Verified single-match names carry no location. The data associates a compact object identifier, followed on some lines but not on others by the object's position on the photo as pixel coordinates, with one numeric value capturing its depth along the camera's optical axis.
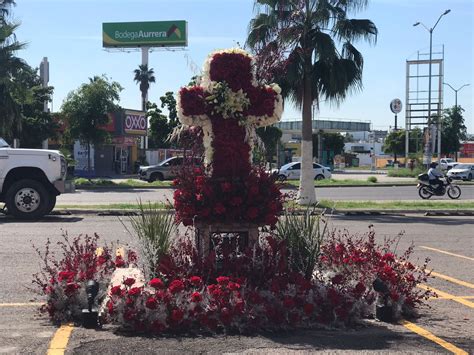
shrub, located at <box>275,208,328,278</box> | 6.87
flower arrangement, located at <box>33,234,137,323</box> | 6.18
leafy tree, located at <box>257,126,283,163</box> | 37.66
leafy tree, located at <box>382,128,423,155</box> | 78.86
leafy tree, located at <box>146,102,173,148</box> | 52.66
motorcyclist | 24.61
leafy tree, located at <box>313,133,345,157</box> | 93.19
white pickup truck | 15.14
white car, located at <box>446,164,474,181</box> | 44.25
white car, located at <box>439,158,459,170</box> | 61.40
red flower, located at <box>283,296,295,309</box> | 5.89
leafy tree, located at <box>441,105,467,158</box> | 69.69
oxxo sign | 52.59
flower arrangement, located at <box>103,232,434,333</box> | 5.82
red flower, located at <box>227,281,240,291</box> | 5.98
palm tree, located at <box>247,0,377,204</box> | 19.17
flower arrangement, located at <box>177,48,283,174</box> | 7.02
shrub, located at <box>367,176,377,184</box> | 38.44
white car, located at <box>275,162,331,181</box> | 38.78
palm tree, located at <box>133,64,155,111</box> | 80.45
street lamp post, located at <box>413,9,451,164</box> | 46.14
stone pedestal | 6.95
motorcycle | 24.66
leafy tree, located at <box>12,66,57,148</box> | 40.31
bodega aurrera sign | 75.81
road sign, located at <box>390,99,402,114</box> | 61.03
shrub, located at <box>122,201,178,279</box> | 6.66
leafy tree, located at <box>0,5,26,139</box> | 27.48
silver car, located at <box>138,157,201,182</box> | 36.16
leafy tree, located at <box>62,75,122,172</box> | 34.25
